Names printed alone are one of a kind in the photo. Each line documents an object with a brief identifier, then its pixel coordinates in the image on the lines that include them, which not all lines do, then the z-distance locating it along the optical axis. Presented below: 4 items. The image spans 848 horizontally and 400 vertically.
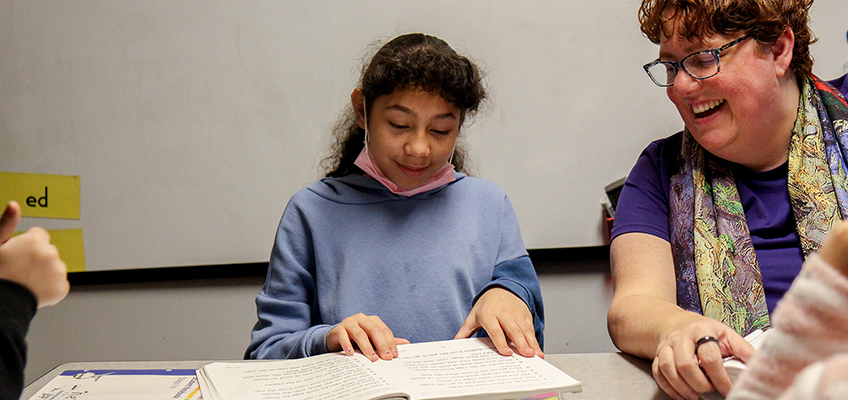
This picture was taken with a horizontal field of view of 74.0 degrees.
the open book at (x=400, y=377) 0.63
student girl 1.01
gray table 0.72
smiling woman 0.93
